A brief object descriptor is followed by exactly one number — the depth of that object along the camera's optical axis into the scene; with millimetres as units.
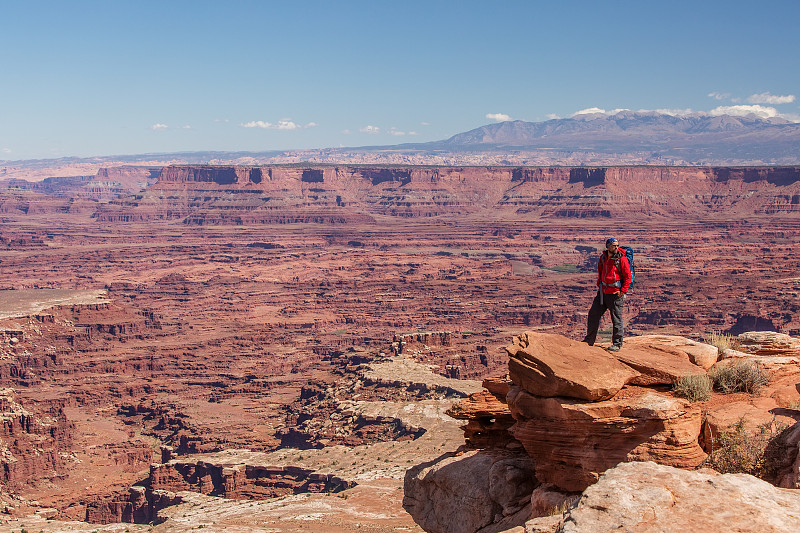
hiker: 17016
